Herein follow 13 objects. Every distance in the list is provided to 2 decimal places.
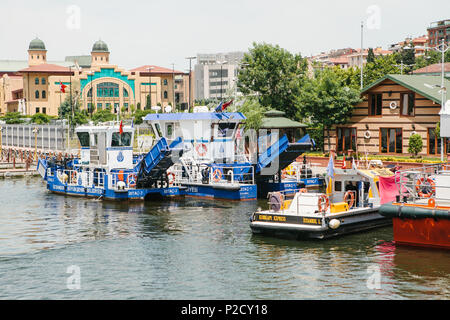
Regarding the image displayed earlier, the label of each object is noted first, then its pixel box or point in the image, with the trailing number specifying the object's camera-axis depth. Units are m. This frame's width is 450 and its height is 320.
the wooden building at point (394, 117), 51.69
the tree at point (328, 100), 56.50
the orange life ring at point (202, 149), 44.03
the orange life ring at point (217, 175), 41.69
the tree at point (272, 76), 69.75
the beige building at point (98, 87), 155.12
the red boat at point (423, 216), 24.30
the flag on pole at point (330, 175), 28.69
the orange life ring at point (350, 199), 28.42
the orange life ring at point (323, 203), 26.77
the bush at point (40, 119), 111.31
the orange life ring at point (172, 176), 42.61
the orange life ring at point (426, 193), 26.88
